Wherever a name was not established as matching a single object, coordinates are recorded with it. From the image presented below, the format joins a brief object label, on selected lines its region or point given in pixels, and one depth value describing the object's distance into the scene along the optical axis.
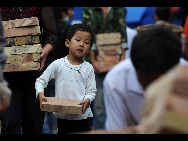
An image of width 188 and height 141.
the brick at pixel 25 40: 6.34
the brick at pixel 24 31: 6.29
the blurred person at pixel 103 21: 8.87
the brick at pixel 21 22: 6.25
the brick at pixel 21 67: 6.17
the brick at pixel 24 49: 6.28
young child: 6.48
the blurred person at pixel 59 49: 8.07
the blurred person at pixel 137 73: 3.21
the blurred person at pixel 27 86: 6.36
